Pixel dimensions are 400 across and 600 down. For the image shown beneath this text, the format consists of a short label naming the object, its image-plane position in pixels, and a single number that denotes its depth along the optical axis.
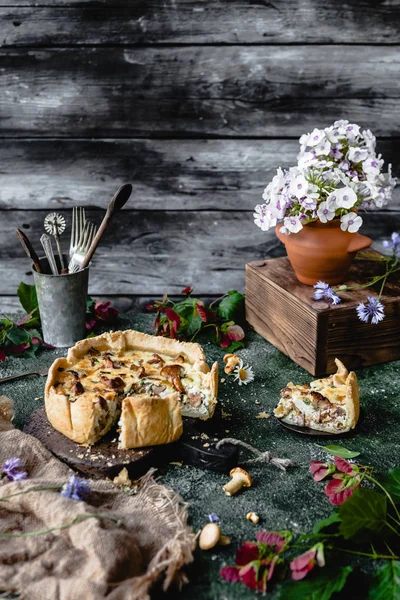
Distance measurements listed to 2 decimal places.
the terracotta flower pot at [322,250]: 2.16
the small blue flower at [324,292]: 2.16
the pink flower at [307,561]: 1.35
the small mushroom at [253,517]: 1.56
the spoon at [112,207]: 2.29
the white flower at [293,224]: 2.11
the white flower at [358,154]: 2.09
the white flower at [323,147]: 2.08
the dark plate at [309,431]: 1.87
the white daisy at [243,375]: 2.18
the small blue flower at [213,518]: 1.57
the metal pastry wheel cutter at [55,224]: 2.33
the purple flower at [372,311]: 2.11
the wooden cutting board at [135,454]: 1.68
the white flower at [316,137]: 2.07
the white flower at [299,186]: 2.07
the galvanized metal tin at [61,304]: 2.32
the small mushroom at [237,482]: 1.66
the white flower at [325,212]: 2.07
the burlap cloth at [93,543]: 1.32
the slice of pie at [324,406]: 1.86
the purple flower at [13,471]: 1.63
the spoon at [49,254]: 2.32
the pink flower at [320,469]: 1.69
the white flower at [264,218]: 2.17
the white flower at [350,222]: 2.08
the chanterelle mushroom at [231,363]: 2.22
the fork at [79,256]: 2.40
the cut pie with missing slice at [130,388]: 1.70
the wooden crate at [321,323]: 2.16
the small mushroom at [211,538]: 1.47
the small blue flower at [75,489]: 1.54
